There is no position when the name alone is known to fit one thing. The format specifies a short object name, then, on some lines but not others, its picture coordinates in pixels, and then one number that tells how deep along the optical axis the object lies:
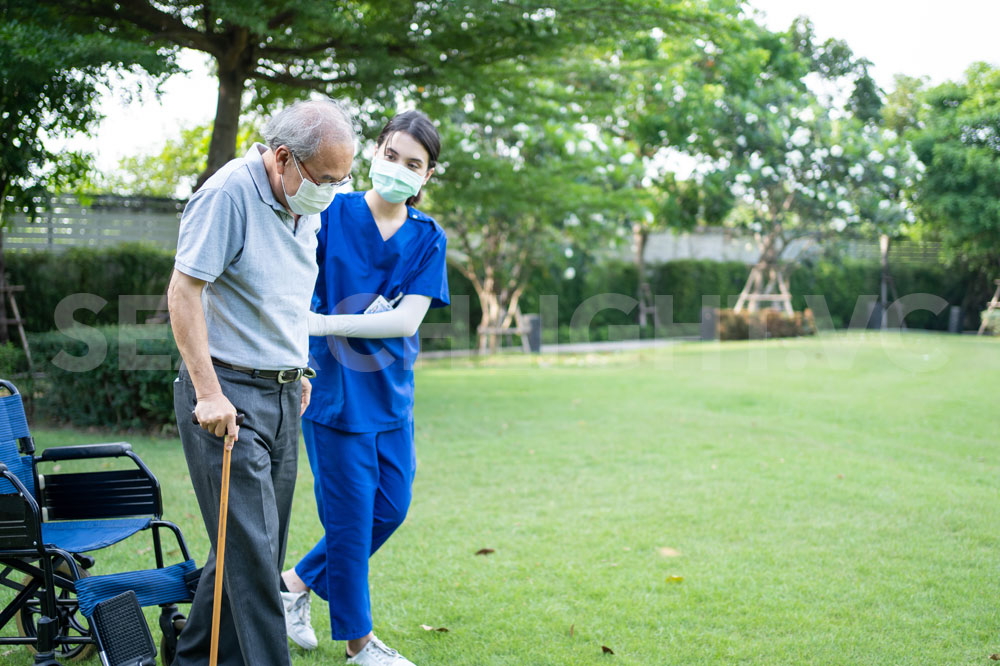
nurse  2.99
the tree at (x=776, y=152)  20.05
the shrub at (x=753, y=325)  20.25
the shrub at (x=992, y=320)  22.41
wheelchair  2.61
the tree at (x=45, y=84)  5.95
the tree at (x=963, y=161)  22.09
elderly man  2.25
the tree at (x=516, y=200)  9.92
